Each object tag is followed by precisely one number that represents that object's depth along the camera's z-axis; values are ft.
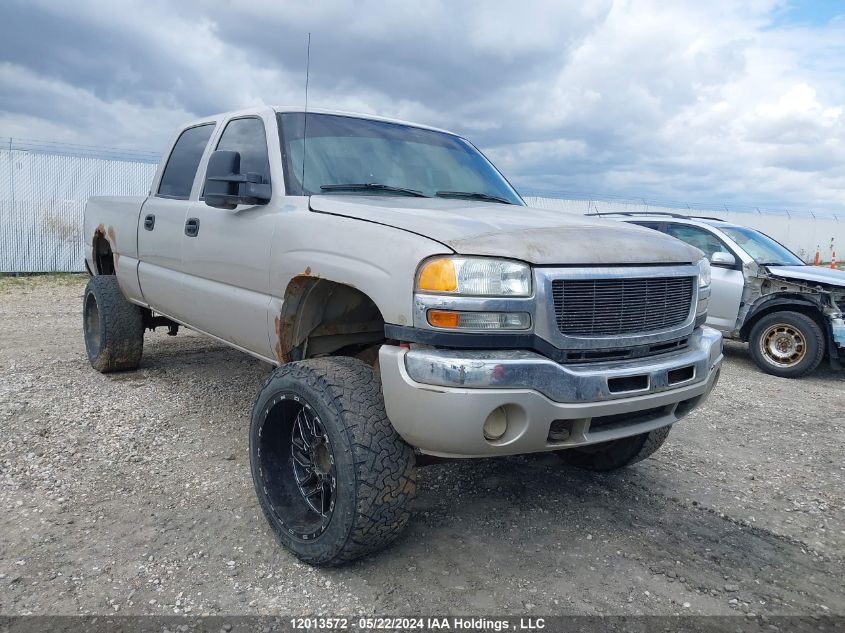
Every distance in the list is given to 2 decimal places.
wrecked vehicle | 23.41
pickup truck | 7.88
